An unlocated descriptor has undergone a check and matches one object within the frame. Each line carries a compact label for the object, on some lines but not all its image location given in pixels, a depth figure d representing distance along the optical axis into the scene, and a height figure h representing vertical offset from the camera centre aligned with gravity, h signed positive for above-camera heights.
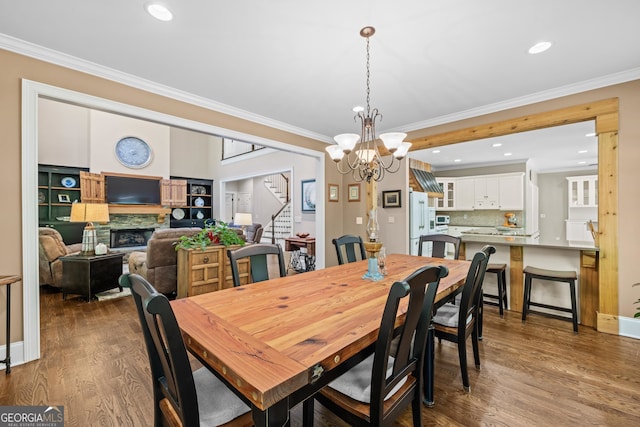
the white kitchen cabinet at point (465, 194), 6.98 +0.45
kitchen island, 2.99 -0.64
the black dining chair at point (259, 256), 2.06 -0.35
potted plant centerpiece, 3.69 -0.36
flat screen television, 7.22 +0.63
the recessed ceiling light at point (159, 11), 1.78 +1.37
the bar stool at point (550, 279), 2.82 -0.75
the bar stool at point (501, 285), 3.24 -0.92
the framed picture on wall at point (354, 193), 5.02 +0.35
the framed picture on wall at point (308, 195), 6.78 +0.43
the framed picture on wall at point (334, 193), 5.00 +0.36
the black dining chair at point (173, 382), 0.86 -0.67
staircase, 8.50 -0.06
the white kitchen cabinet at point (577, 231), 6.83 -0.52
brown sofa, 3.79 -0.69
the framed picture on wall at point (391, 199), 4.53 +0.21
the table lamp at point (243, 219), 6.30 -0.16
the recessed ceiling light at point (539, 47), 2.20 +1.36
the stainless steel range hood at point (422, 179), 5.52 +0.70
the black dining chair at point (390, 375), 1.07 -0.75
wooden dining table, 0.84 -0.51
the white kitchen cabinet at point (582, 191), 6.75 +0.51
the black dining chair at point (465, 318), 1.81 -0.81
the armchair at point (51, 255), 4.04 -0.63
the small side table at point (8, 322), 2.03 -0.83
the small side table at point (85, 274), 3.75 -0.86
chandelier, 2.13 +0.54
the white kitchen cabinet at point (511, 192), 6.23 +0.44
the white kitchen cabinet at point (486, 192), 6.57 +0.47
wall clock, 7.49 +1.73
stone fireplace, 7.23 -0.50
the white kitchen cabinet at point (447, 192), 7.31 +0.52
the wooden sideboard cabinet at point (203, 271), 3.52 -0.79
